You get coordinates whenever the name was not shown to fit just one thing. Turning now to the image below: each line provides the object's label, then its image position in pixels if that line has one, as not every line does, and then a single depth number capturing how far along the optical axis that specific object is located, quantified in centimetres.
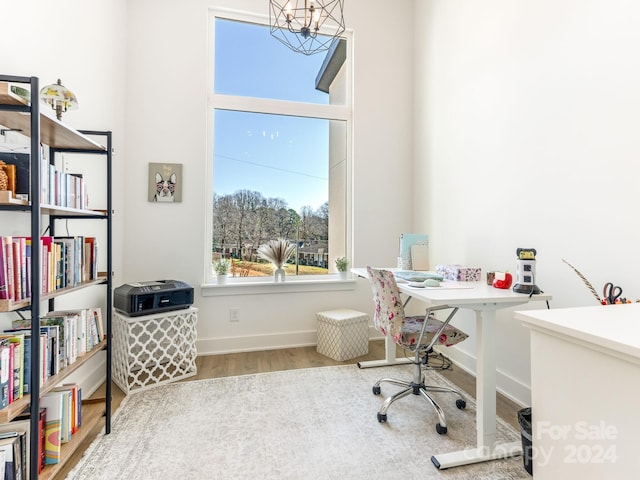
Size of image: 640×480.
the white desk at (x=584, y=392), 70
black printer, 234
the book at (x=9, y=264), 112
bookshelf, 111
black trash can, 149
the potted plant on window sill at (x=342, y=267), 337
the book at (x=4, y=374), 107
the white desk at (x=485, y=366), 162
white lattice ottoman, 289
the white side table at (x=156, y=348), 233
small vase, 320
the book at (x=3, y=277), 111
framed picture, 291
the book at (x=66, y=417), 154
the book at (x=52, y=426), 143
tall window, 319
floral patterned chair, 187
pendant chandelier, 323
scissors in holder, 142
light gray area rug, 154
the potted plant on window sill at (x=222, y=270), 305
